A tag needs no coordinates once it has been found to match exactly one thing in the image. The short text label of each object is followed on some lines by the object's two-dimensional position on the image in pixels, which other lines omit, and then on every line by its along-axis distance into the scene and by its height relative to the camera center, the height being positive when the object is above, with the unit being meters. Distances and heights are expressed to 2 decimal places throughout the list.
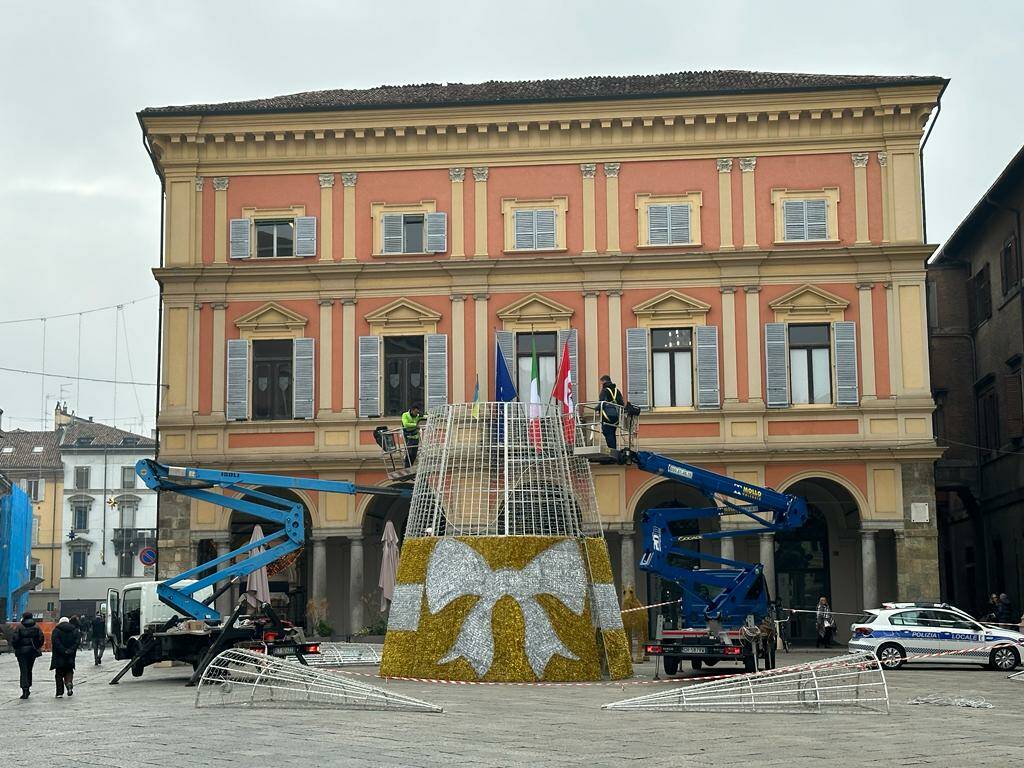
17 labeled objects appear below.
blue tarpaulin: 68.38 +1.31
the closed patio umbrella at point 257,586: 30.56 -0.35
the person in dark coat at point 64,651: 22.75 -1.25
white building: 91.88 +3.37
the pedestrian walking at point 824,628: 35.72 -1.56
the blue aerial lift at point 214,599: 25.48 -0.57
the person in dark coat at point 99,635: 37.00 -1.67
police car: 29.44 -1.52
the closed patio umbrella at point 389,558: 32.03 +0.22
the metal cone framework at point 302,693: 18.09 -1.60
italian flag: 24.02 +2.37
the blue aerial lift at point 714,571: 25.64 -0.05
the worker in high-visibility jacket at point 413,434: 28.95 +2.66
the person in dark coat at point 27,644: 22.98 -1.15
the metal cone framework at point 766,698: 17.88 -1.67
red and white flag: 32.34 +4.01
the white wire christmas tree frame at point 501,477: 23.62 +1.47
